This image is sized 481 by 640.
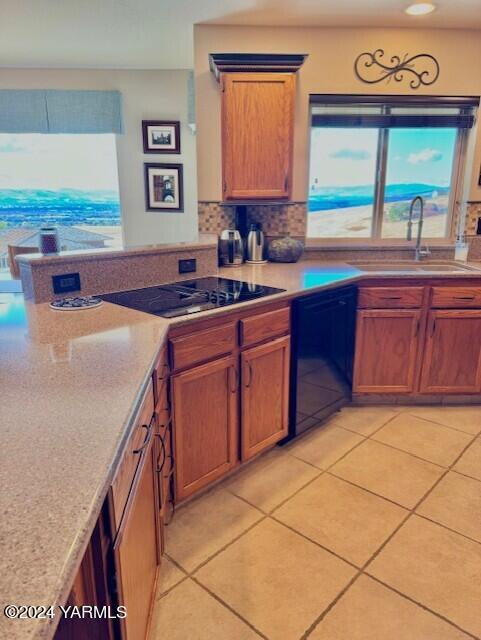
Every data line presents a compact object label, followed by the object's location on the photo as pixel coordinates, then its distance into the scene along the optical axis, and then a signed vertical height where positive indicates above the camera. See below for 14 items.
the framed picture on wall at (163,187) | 4.61 +0.11
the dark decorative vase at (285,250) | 3.18 -0.35
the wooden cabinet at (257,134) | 2.76 +0.39
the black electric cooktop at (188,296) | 1.99 -0.46
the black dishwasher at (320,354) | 2.49 -0.89
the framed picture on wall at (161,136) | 4.49 +0.61
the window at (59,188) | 4.59 +0.10
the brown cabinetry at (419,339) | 2.91 -0.89
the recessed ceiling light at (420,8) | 2.63 +1.10
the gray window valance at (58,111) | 4.33 +0.82
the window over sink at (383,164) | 3.21 +0.26
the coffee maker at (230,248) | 3.01 -0.32
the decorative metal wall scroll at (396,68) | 3.09 +0.88
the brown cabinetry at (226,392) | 1.91 -0.88
